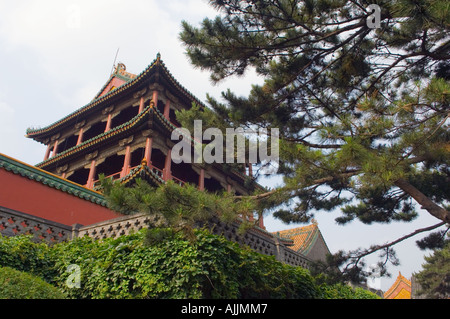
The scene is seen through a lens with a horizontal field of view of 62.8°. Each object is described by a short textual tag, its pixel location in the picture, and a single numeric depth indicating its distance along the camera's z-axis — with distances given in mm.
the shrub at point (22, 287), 3479
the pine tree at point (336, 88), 4260
